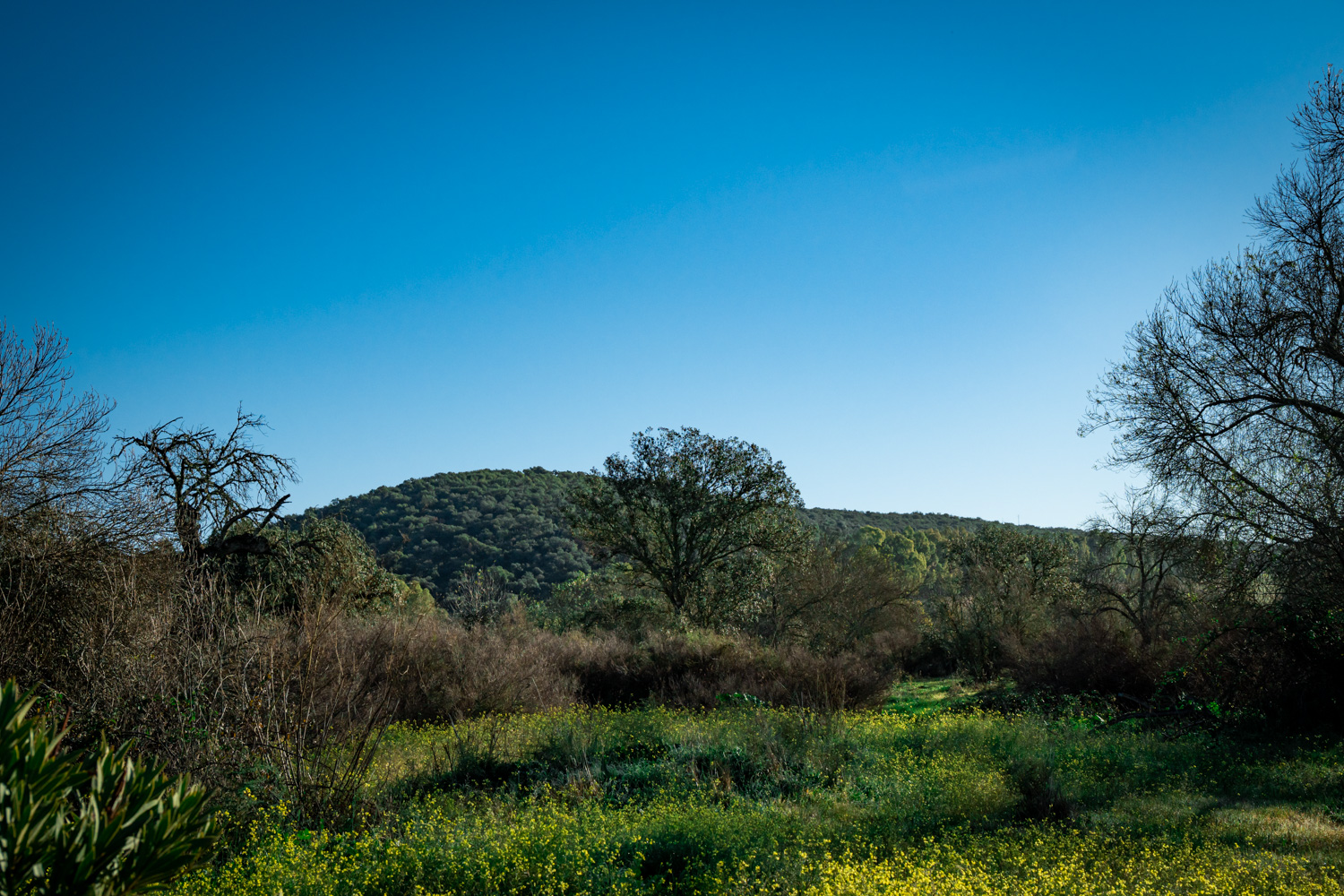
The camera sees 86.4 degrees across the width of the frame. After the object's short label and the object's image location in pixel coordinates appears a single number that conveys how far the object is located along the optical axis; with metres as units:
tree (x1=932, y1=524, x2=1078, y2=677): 24.98
